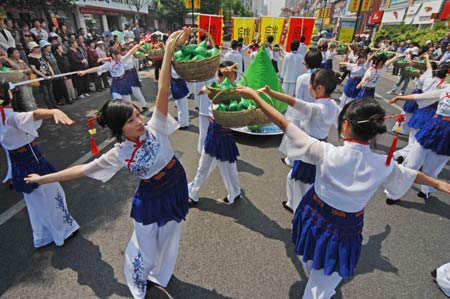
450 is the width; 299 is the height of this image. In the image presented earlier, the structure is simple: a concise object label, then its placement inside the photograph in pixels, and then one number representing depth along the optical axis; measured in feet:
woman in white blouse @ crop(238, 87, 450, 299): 5.34
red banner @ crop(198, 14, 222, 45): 33.40
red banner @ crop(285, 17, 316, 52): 34.37
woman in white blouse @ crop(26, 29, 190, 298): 6.08
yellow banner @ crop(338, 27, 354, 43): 65.77
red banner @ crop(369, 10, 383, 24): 110.22
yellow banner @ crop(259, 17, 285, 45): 36.96
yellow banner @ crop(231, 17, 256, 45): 37.70
